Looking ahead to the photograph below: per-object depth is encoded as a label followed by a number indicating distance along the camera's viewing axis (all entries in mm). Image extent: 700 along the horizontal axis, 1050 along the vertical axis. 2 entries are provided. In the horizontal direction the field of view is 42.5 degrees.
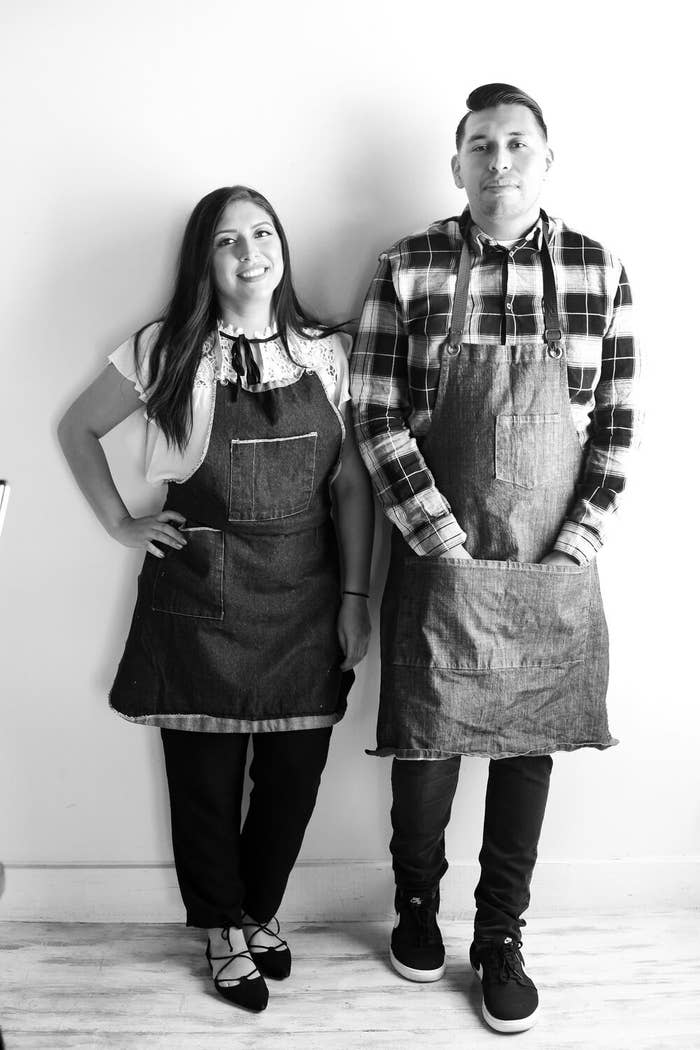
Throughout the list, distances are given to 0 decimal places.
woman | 1701
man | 1678
